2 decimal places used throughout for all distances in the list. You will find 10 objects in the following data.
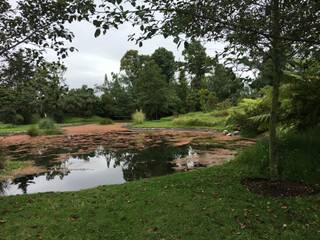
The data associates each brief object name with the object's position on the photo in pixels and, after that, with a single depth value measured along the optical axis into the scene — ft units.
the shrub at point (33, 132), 53.03
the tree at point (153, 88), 82.73
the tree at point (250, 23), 7.20
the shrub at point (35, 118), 81.36
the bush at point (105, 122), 76.70
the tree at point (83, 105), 92.68
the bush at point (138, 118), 74.02
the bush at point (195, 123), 57.45
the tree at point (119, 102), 96.38
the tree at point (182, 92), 90.48
